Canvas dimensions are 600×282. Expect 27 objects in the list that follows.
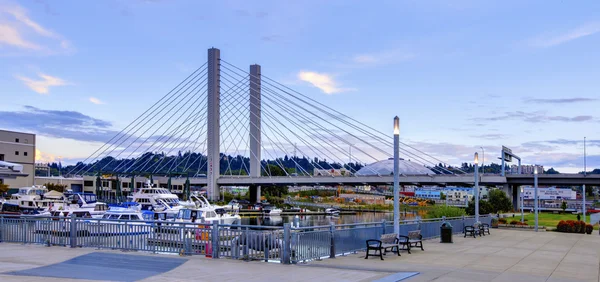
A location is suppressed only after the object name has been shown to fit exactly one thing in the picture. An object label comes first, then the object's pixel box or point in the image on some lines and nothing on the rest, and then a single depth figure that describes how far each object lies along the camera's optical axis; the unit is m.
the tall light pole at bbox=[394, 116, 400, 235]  19.78
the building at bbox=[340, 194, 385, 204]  161.91
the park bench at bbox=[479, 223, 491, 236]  31.00
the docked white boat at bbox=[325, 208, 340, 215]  105.99
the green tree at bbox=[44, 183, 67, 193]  97.71
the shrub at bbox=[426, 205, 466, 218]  38.25
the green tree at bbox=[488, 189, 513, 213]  72.69
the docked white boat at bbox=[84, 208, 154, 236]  18.48
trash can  25.00
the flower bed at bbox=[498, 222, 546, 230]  39.50
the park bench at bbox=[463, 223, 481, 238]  29.63
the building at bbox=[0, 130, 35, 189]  90.19
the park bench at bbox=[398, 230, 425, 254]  20.42
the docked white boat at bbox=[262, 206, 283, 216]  92.41
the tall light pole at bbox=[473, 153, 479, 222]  31.77
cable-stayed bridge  82.56
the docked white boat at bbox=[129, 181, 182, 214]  57.56
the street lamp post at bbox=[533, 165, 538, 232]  37.69
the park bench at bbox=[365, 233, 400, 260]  18.05
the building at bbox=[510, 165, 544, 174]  113.34
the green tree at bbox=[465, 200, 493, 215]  59.88
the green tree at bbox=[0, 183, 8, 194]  77.31
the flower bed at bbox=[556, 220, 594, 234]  36.19
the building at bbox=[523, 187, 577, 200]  192.35
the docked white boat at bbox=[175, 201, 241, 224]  41.31
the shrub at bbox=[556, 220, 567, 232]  37.22
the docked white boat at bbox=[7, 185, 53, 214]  55.11
